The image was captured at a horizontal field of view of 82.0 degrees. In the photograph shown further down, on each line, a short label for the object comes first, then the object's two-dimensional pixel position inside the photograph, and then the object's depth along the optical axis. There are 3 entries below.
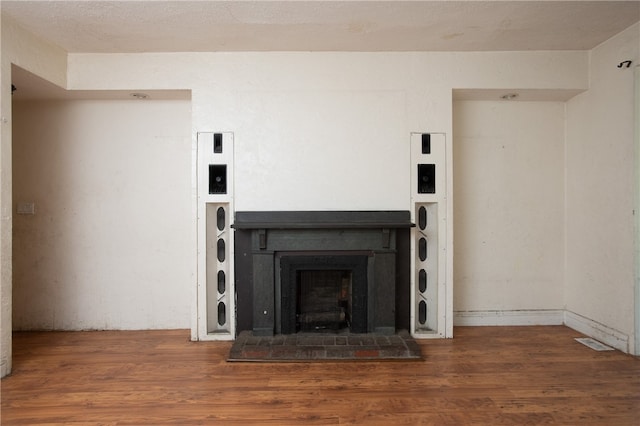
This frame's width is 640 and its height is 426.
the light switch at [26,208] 3.48
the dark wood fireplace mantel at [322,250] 3.13
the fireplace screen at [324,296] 3.24
